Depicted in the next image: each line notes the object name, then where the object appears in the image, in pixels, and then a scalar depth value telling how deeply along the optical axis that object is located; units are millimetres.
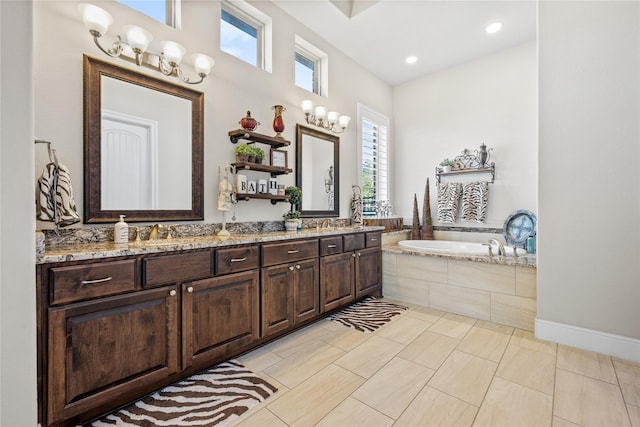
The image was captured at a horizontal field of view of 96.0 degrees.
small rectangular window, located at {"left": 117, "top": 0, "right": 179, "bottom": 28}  2053
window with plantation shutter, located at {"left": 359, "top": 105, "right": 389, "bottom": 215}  4176
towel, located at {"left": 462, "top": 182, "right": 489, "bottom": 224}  3812
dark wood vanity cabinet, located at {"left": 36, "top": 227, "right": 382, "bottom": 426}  1312
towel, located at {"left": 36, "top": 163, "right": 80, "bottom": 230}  1531
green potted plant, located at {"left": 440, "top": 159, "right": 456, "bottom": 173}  4109
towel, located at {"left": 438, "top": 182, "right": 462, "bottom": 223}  4027
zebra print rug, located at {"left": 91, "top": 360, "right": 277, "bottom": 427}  1471
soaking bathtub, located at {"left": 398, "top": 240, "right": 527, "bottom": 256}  3607
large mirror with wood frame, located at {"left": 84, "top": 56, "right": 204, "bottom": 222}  1830
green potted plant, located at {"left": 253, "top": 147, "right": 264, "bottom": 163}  2581
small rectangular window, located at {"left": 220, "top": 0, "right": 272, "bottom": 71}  2639
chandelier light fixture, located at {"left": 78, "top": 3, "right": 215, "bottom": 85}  1688
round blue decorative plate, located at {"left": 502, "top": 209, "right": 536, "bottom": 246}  3369
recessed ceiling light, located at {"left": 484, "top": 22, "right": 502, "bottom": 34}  3209
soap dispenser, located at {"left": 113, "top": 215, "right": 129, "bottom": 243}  1791
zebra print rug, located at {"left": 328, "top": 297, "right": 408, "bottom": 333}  2670
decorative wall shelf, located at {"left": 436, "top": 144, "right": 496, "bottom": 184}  3844
